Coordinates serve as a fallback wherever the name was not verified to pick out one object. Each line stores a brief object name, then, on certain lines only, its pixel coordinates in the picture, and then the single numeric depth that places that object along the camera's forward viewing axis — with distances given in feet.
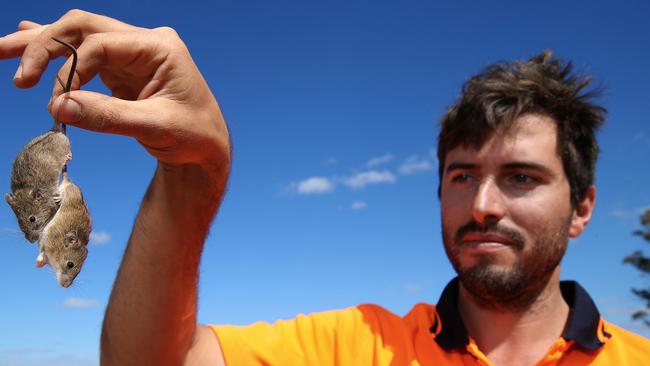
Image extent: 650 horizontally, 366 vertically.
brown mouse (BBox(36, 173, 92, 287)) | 2.35
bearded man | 2.48
